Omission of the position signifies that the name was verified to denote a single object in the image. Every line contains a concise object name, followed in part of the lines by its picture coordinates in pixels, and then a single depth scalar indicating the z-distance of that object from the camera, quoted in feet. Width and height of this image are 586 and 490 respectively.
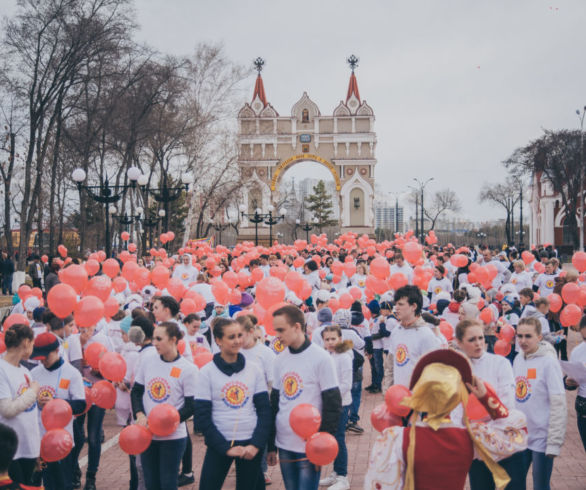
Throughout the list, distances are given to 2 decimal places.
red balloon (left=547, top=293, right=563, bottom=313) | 33.99
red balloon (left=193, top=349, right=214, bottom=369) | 19.83
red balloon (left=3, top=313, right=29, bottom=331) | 19.69
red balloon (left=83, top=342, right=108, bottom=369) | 19.44
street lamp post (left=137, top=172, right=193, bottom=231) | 60.42
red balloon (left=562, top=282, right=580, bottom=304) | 31.81
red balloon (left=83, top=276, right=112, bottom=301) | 25.88
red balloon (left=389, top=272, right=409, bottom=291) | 34.91
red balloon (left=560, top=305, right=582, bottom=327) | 28.76
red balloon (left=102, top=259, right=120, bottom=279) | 38.24
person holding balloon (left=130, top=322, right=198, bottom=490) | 15.34
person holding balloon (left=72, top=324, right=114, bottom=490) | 20.08
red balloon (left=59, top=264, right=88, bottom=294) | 25.52
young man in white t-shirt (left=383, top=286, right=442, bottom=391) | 17.87
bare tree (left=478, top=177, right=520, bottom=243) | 228.02
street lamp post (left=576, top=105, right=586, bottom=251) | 137.23
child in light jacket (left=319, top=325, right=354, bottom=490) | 19.67
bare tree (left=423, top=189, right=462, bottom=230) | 309.42
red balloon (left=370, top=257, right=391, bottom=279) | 34.40
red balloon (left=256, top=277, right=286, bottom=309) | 23.45
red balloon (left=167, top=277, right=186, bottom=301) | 32.07
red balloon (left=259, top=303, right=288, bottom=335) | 22.16
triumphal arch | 205.98
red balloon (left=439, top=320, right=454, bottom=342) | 27.25
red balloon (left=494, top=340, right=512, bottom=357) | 24.35
